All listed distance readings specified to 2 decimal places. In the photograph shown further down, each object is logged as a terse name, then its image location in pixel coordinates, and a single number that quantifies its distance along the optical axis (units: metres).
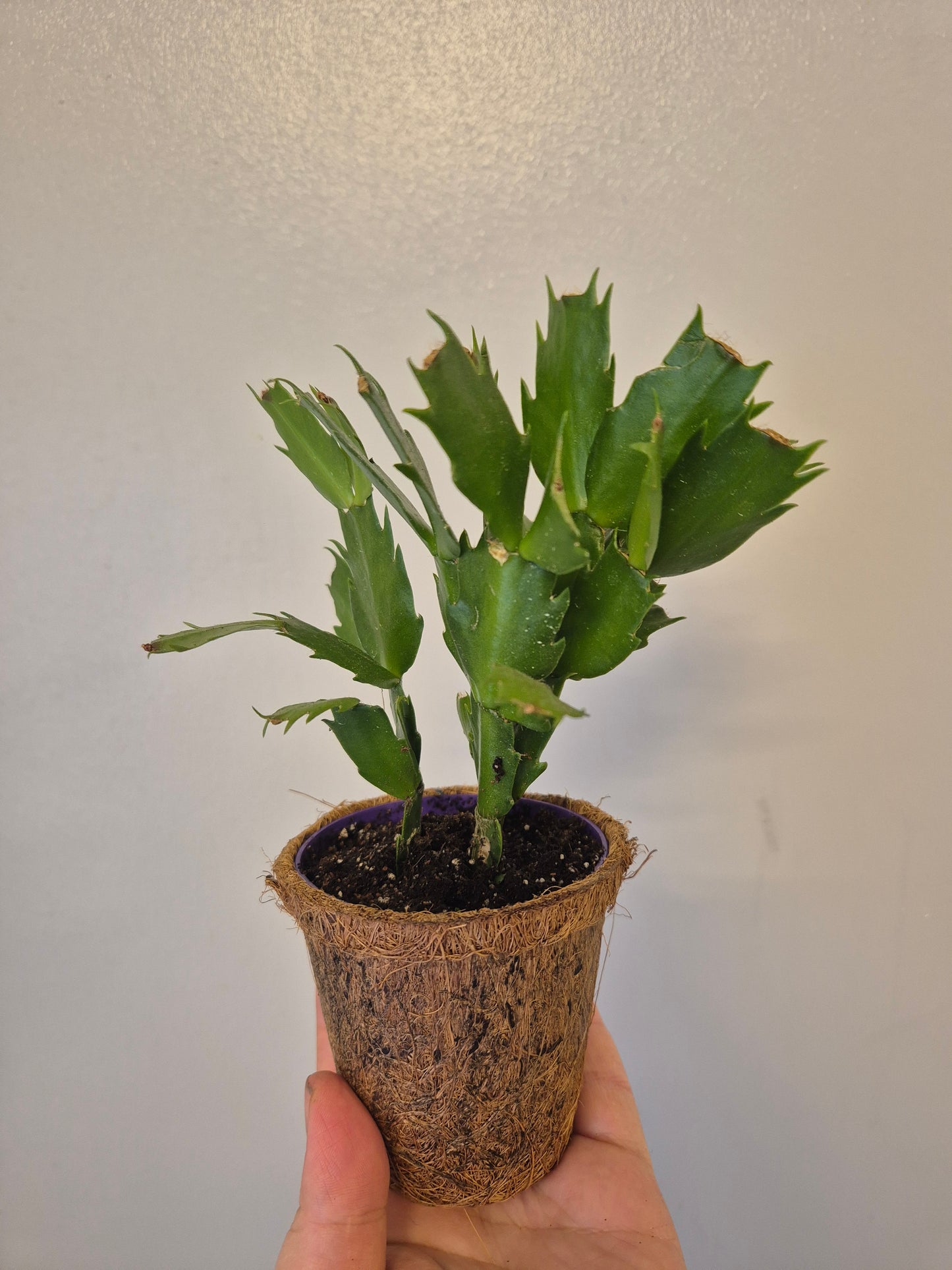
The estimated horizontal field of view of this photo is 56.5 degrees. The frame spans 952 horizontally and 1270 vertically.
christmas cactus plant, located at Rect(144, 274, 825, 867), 0.15
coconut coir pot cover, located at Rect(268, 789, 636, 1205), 0.18
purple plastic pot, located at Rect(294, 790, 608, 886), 0.22
